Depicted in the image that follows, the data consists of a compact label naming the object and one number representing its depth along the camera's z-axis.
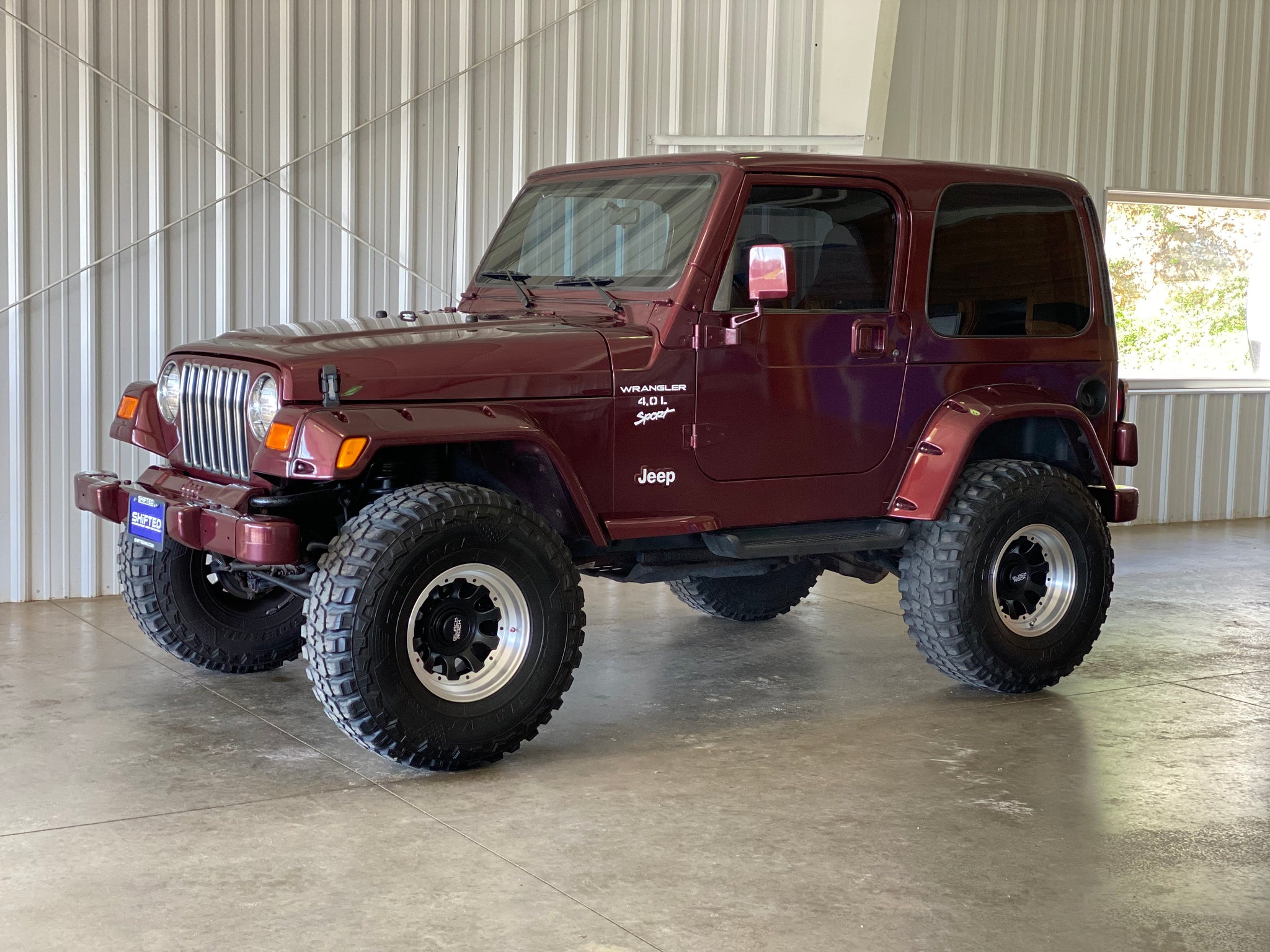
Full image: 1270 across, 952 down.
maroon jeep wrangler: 4.47
